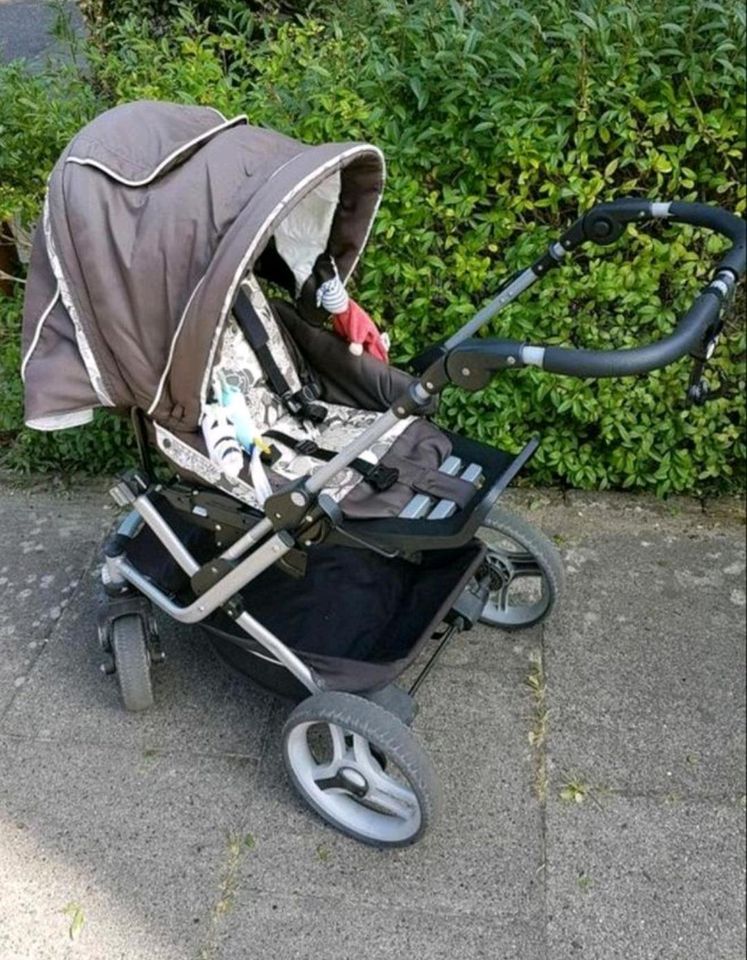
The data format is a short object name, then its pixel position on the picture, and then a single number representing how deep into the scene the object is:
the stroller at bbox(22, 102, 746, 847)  2.15
